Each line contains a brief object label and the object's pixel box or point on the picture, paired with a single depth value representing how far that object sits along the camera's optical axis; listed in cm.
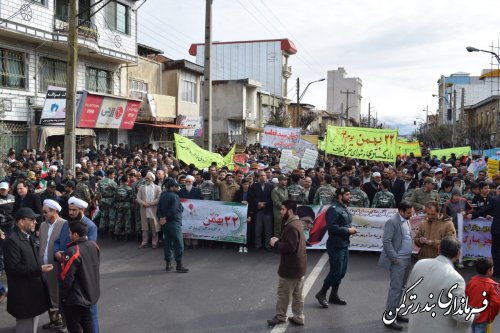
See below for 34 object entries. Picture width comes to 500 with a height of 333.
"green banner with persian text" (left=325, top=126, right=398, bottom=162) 1667
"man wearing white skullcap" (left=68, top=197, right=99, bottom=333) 616
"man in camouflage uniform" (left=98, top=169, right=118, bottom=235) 1198
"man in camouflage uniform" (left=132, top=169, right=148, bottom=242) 1168
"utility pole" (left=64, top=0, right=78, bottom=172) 1288
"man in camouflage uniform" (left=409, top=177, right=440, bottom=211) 1016
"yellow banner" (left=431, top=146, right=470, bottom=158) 2269
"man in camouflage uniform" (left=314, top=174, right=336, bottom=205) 1098
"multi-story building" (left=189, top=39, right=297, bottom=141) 6481
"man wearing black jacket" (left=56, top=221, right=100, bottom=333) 519
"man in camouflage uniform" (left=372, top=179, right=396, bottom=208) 1069
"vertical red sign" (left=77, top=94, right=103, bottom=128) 2202
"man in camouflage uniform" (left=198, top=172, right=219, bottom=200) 1155
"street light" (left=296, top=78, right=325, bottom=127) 3568
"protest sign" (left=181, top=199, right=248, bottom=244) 1105
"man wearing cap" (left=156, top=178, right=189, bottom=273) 905
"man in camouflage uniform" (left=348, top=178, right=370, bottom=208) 1074
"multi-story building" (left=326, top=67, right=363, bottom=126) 13325
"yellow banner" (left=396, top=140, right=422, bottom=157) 2570
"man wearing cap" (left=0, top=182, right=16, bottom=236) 832
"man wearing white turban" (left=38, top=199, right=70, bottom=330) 627
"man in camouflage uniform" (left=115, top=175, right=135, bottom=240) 1173
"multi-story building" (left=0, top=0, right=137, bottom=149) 1919
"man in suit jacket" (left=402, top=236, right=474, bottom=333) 412
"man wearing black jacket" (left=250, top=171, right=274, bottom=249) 1090
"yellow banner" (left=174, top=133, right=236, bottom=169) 1414
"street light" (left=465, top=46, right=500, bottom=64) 2363
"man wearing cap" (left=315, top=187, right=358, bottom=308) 719
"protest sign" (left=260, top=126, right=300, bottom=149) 1841
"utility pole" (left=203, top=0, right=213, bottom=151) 1603
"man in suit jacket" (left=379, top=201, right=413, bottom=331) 650
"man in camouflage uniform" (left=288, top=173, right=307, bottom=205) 1100
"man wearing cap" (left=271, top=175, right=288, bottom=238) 1070
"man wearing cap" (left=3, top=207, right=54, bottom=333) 524
